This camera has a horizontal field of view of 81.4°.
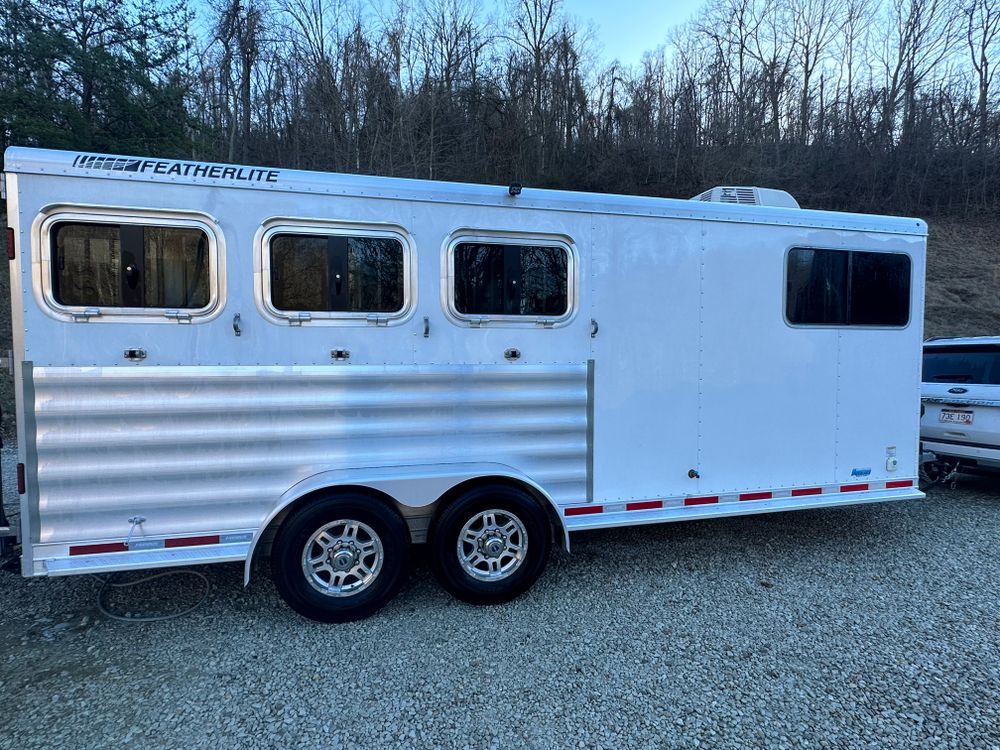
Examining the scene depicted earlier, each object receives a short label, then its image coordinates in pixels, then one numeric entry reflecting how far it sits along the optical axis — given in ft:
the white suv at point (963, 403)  18.60
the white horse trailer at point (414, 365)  10.18
